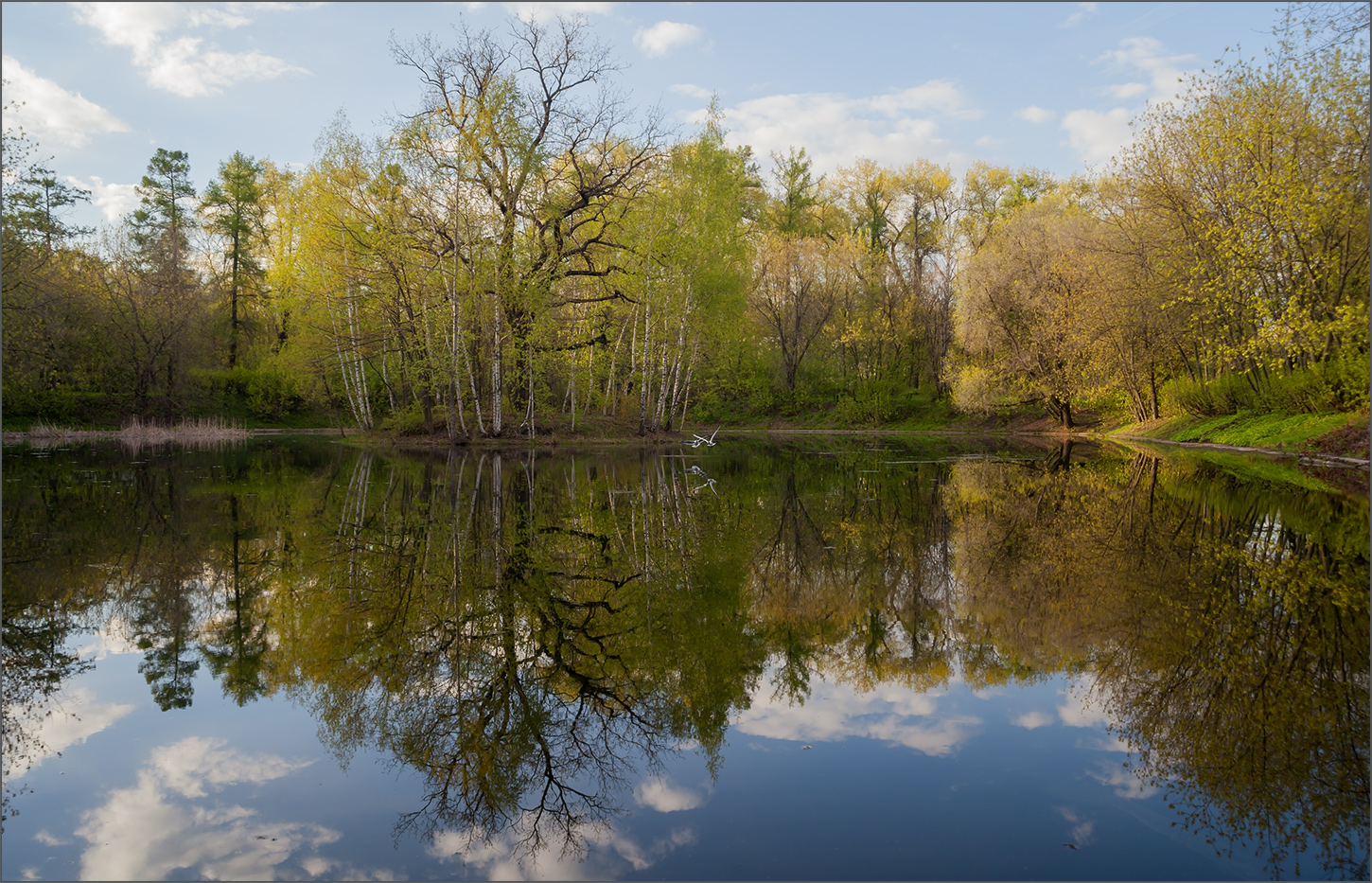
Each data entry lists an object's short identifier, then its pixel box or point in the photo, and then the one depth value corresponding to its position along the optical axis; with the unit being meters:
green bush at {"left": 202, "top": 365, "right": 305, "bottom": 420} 37.78
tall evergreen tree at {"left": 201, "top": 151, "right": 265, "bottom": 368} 42.22
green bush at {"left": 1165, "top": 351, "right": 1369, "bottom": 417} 17.00
